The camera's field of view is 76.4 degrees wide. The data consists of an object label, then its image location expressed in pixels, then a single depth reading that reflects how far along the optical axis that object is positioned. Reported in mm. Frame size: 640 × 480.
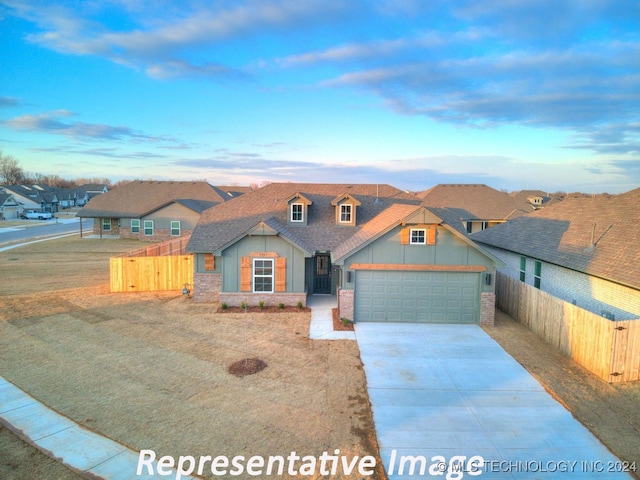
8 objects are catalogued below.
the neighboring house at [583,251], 13844
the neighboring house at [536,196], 67150
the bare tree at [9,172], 123125
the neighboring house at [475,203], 39062
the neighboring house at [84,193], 106256
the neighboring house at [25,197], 74831
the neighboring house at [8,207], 68000
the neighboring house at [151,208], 41031
